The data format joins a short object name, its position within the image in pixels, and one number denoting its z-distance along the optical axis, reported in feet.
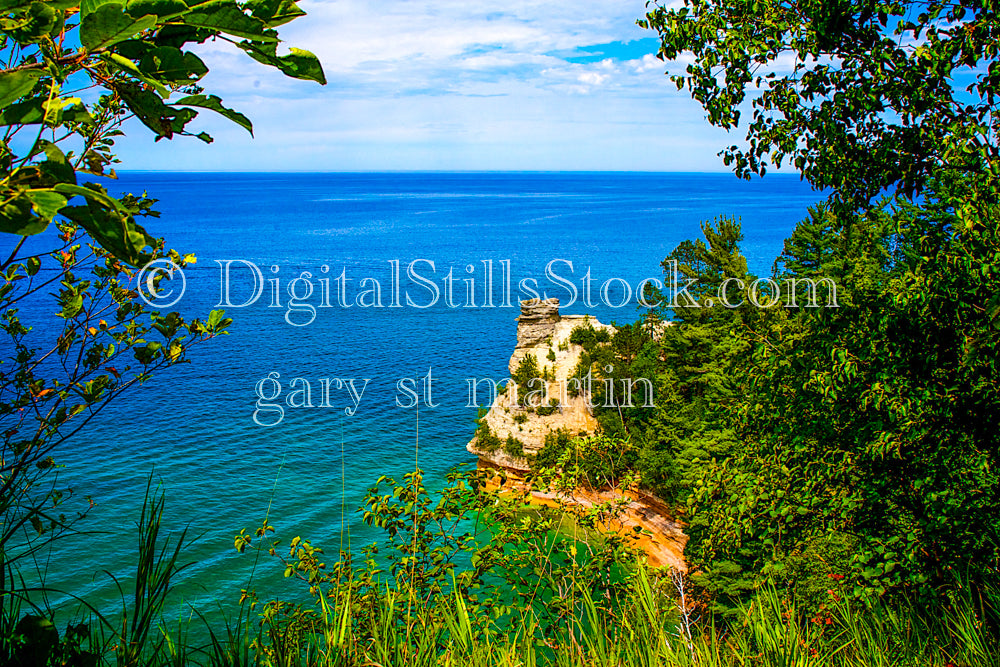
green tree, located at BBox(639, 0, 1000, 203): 19.65
